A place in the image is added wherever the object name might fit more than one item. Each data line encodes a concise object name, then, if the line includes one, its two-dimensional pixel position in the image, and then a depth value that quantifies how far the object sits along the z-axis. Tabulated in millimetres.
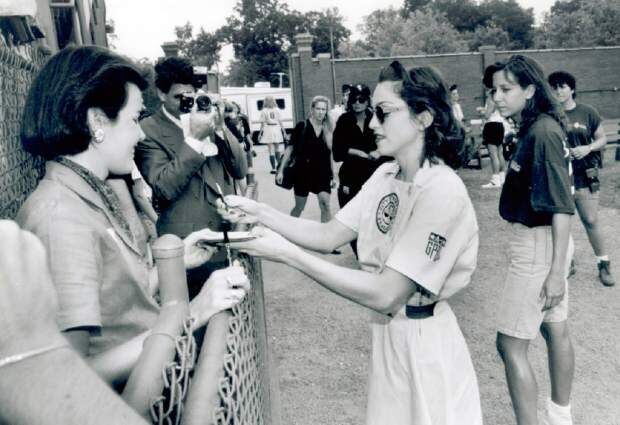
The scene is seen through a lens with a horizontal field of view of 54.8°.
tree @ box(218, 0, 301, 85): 74438
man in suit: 3451
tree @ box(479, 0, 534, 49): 83625
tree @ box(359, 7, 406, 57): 72375
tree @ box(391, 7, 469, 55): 65688
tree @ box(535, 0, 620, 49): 55531
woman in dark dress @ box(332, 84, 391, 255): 6816
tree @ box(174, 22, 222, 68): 82875
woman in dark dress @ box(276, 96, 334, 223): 7656
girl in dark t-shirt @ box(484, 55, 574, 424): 3195
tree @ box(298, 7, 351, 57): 83538
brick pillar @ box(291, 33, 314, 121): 27234
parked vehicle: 30844
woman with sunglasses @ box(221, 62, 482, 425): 2160
